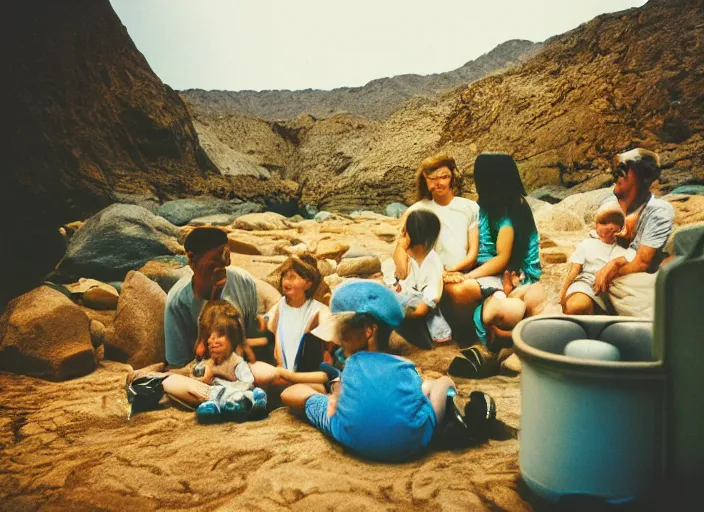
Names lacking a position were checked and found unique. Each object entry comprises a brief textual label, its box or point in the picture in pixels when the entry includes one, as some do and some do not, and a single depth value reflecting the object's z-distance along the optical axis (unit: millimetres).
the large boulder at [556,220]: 3031
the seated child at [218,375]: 2582
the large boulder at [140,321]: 3006
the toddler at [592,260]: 2650
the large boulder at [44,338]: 2906
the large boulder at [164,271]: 3082
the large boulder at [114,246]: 3246
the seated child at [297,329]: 2748
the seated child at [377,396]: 2178
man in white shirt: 2547
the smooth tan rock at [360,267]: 3210
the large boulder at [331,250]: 3246
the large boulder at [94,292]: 3258
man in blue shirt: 2861
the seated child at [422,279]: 2959
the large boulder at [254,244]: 3195
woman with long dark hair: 2885
